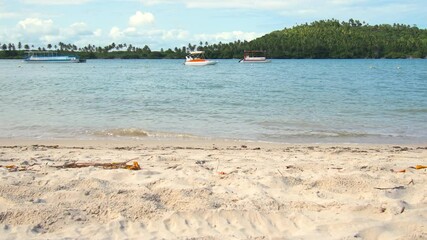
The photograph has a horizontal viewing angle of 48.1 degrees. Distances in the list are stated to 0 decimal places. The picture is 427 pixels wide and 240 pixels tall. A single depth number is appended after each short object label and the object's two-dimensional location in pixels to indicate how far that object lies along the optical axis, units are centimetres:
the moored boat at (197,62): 8279
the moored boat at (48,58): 10856
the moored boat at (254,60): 10169
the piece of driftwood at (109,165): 719
